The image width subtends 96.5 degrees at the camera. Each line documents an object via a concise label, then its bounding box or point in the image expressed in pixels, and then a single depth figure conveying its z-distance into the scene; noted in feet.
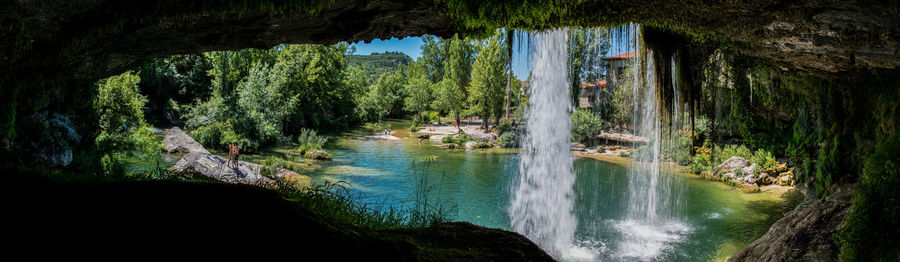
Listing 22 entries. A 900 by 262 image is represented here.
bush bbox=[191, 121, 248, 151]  74.54
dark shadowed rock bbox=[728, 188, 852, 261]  17.89
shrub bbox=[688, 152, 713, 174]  63.21
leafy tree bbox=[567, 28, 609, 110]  110.73
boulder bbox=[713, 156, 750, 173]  58.65
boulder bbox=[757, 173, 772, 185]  53.67
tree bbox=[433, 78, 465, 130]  141.69
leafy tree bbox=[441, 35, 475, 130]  152.71
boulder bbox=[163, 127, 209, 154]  63.36
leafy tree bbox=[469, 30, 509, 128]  123.34
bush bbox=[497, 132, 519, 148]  97.45
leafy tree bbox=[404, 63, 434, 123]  171.53
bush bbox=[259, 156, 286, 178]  51.31
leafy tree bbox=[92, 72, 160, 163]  31.83
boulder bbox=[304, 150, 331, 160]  70.23
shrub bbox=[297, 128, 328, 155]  84.38
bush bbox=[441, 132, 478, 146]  102.12
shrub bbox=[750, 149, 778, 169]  53.31
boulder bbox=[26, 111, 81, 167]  23.47
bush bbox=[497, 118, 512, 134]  112.16
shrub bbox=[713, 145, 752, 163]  62.59
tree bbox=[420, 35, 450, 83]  228.43
